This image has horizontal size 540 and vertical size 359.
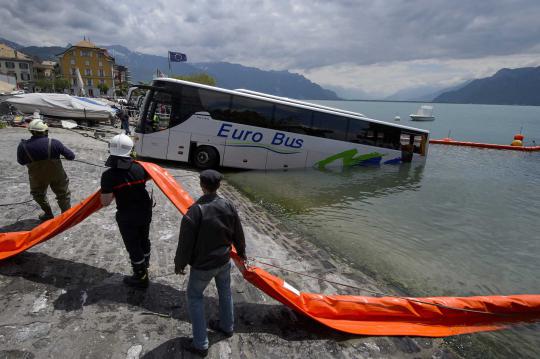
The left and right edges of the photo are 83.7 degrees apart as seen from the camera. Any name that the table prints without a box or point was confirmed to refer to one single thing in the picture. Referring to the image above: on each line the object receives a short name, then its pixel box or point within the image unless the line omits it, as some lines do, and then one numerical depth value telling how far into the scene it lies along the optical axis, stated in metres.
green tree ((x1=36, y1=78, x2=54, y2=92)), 86.43
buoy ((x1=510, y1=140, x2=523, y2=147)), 27.25
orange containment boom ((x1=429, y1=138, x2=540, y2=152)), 25.84
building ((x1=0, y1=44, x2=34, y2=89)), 91.04
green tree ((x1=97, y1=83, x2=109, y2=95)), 93.12
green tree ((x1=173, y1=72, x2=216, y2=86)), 58.71
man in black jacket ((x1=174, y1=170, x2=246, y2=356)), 2.94
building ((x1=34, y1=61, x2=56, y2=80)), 102.96
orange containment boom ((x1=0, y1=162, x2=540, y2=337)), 3.89
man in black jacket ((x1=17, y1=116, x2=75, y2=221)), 5.31
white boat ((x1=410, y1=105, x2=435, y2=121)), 86.44
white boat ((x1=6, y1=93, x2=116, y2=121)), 18.81
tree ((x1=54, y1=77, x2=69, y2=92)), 85.71
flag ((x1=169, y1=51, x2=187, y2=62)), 33.00
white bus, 12.48
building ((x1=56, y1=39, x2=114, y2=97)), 95.75
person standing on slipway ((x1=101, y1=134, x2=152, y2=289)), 3.67
